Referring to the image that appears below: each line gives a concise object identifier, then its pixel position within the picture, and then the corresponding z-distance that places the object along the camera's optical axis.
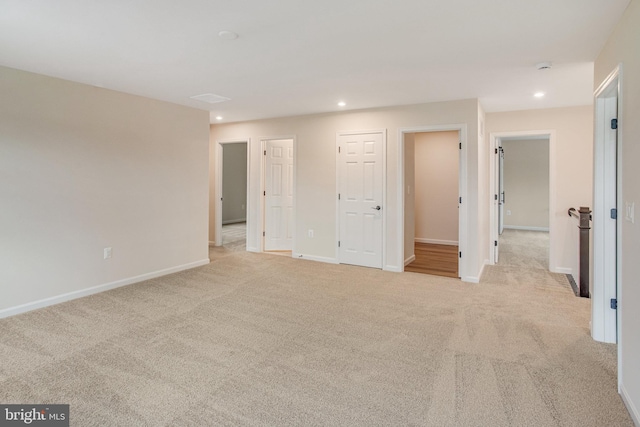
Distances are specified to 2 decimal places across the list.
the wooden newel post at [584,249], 3.84
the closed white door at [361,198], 5.16
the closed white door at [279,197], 6.32
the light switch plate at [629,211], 2.01
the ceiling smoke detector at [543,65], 3.18
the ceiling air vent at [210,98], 4.41
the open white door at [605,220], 2.78
